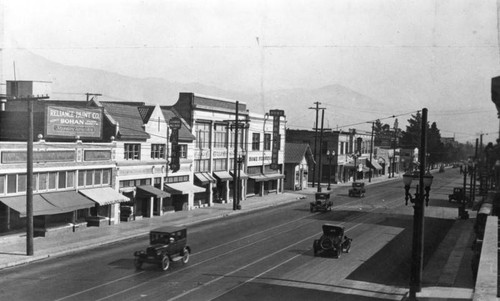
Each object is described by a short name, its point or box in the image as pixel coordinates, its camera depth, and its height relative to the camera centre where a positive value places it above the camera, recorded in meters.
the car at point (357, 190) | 67.50 -6.21
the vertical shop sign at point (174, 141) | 45.66 -0.38
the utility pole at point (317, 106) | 76.07 +5.12
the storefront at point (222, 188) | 55.78 -5.38
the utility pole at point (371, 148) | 105.48 -1.05
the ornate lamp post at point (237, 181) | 50.62 -4.32
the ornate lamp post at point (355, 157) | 91.34 -2.58
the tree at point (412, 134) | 153.75 +3.22
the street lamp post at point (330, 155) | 84.29 -2.26
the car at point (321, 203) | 50.62 -6.04
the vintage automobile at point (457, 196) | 61.80 -6.06
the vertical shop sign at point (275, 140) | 68.06 +0.02
